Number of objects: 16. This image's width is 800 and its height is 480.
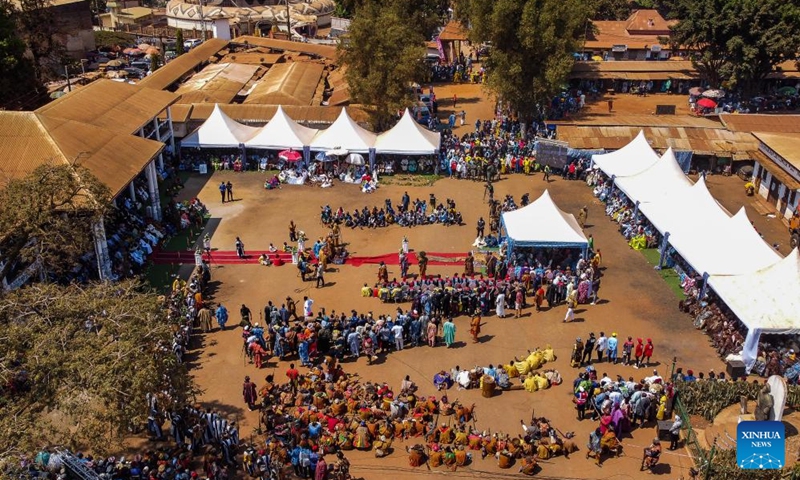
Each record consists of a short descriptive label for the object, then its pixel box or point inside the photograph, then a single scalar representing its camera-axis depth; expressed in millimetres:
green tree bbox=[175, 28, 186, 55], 61947
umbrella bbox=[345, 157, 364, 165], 35719
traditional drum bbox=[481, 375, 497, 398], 19172
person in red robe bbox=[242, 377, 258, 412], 18500
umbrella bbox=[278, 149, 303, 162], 35562
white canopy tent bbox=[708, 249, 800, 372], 20266
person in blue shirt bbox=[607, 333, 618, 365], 20484
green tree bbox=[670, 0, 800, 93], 42969
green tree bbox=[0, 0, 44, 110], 34562
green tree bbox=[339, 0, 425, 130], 39031
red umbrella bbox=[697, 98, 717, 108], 46594
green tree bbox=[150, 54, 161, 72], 56656
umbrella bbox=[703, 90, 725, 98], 48000
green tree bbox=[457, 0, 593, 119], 38719
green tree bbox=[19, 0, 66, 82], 42344
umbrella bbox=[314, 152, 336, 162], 35781
